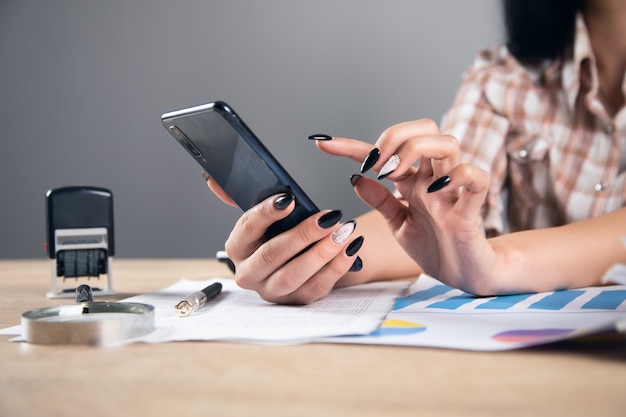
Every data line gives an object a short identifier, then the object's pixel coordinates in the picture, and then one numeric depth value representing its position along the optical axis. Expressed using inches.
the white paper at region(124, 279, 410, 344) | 21.5
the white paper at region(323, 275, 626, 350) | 19.6
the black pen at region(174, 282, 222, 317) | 25.8
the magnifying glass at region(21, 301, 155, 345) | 21.0
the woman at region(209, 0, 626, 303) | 27.5
